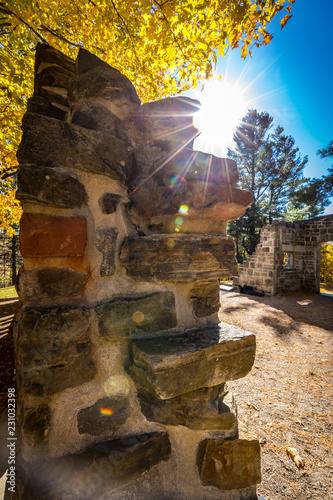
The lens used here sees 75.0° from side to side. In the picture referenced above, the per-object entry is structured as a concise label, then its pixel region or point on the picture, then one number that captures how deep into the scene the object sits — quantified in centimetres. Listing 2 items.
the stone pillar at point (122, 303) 76
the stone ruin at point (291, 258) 864
